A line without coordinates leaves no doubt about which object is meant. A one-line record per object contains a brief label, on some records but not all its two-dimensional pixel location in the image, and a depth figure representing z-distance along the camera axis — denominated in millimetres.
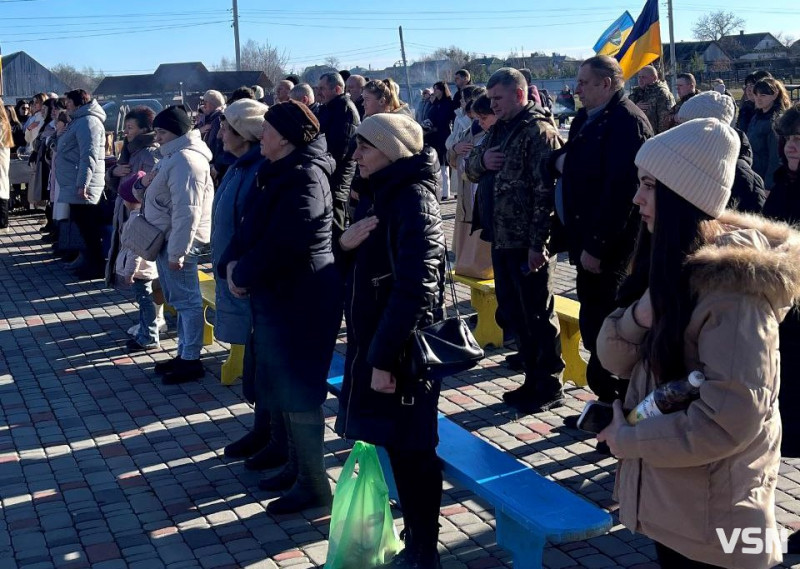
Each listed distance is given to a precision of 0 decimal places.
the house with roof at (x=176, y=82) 40184
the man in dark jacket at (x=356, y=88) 12859
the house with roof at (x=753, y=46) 64000
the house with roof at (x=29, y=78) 72938
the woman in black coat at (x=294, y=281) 4777
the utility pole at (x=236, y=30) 50531
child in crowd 7922
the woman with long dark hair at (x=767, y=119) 9922
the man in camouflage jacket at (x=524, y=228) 6023
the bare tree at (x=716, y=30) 72875
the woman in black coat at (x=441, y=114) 15789
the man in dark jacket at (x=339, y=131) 8734
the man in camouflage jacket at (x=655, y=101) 11055
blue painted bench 3814
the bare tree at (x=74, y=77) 90188
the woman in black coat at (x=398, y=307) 3869
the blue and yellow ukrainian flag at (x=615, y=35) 15680
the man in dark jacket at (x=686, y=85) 11805
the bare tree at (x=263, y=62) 80438
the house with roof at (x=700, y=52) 60681
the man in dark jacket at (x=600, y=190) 5223
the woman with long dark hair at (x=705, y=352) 2562
